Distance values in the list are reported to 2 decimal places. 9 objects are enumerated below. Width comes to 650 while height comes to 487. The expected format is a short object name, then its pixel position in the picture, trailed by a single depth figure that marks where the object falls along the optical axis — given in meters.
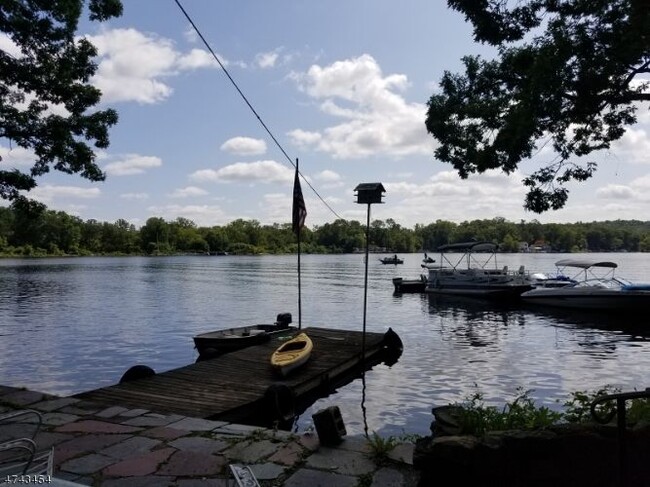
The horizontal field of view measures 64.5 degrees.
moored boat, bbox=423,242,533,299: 39.19
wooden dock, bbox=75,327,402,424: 9.54
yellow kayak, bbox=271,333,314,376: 12.82
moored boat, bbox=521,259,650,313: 30.58
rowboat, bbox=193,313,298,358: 16.89
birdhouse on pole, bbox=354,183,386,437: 12.33
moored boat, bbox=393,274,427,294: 47.83
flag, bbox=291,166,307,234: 15.65
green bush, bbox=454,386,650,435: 4.59
